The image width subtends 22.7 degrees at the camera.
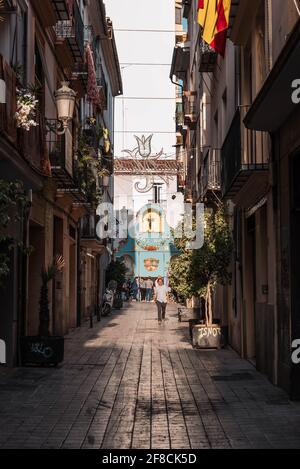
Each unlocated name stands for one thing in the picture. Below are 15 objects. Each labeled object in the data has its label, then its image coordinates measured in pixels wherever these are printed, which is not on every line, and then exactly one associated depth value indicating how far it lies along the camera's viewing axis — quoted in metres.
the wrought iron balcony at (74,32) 18.78
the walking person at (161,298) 26.36
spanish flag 14.27
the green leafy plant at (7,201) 8.14
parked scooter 30.64
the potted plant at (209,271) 16.58
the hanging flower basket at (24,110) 11.78
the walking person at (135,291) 51.59
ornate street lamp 15.62
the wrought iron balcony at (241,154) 11.97
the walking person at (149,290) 50.38
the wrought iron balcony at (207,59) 20.31
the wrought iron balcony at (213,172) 19.27
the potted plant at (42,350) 13.30
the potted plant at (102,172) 24.10
